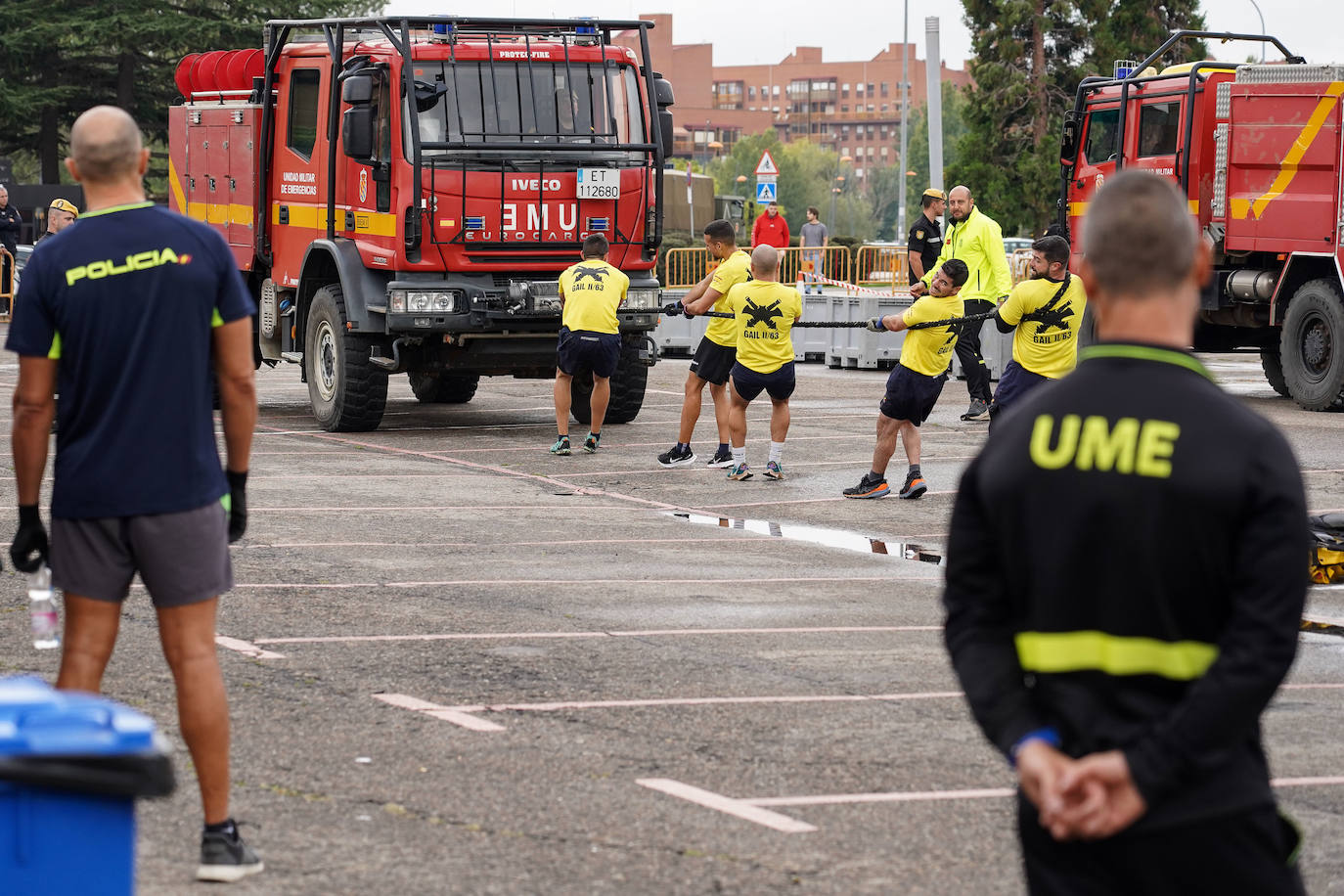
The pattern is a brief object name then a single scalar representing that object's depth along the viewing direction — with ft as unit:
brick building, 590.55
